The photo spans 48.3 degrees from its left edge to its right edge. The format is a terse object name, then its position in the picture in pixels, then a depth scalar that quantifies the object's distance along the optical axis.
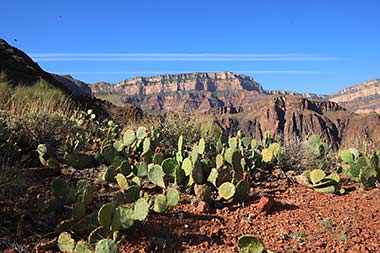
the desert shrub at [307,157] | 5.85
